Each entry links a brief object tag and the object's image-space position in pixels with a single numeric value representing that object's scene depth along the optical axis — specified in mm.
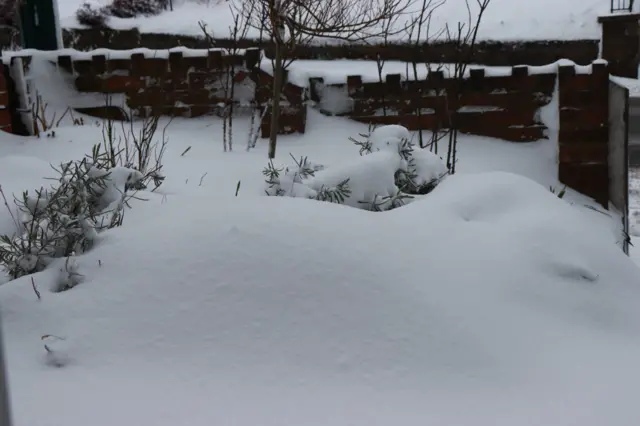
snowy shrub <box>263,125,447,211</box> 3717
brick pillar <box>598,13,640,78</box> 10141
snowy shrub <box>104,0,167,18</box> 15594
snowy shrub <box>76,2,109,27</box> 15047
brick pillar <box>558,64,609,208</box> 5730
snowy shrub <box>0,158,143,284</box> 2750
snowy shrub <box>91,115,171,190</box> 3466
